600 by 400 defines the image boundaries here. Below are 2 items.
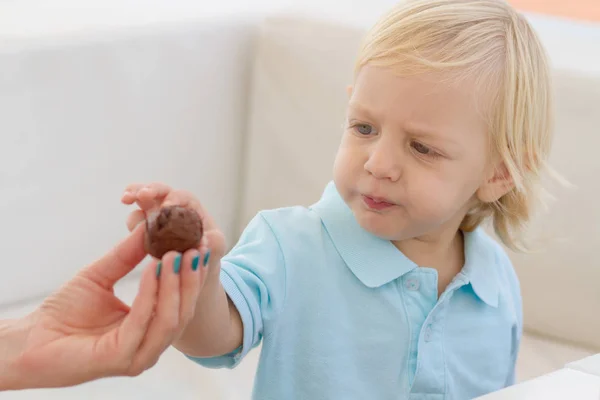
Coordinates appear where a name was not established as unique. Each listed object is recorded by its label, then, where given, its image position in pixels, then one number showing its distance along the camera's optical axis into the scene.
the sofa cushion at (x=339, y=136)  1.54
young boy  1.20
